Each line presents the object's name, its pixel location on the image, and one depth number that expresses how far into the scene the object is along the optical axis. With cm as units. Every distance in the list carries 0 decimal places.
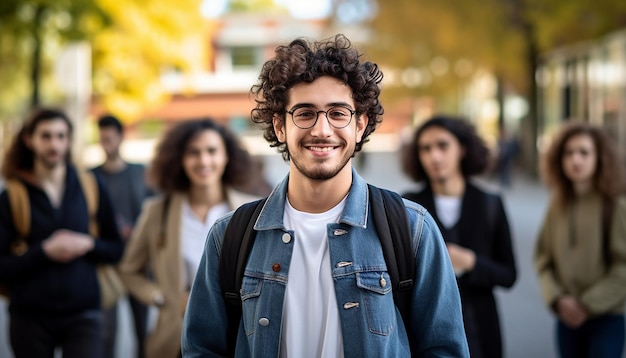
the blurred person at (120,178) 759
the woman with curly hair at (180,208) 491
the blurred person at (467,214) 468
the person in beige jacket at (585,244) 526
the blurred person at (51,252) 499
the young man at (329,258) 264
